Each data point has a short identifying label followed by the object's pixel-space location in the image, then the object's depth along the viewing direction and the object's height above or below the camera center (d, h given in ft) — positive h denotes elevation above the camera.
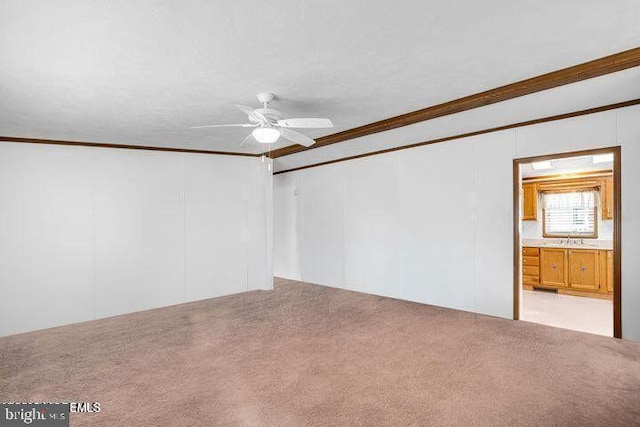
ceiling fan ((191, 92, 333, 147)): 10.52 +2.75
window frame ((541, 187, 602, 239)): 22.14 -0.98
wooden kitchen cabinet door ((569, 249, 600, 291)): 20.26 -3.39
